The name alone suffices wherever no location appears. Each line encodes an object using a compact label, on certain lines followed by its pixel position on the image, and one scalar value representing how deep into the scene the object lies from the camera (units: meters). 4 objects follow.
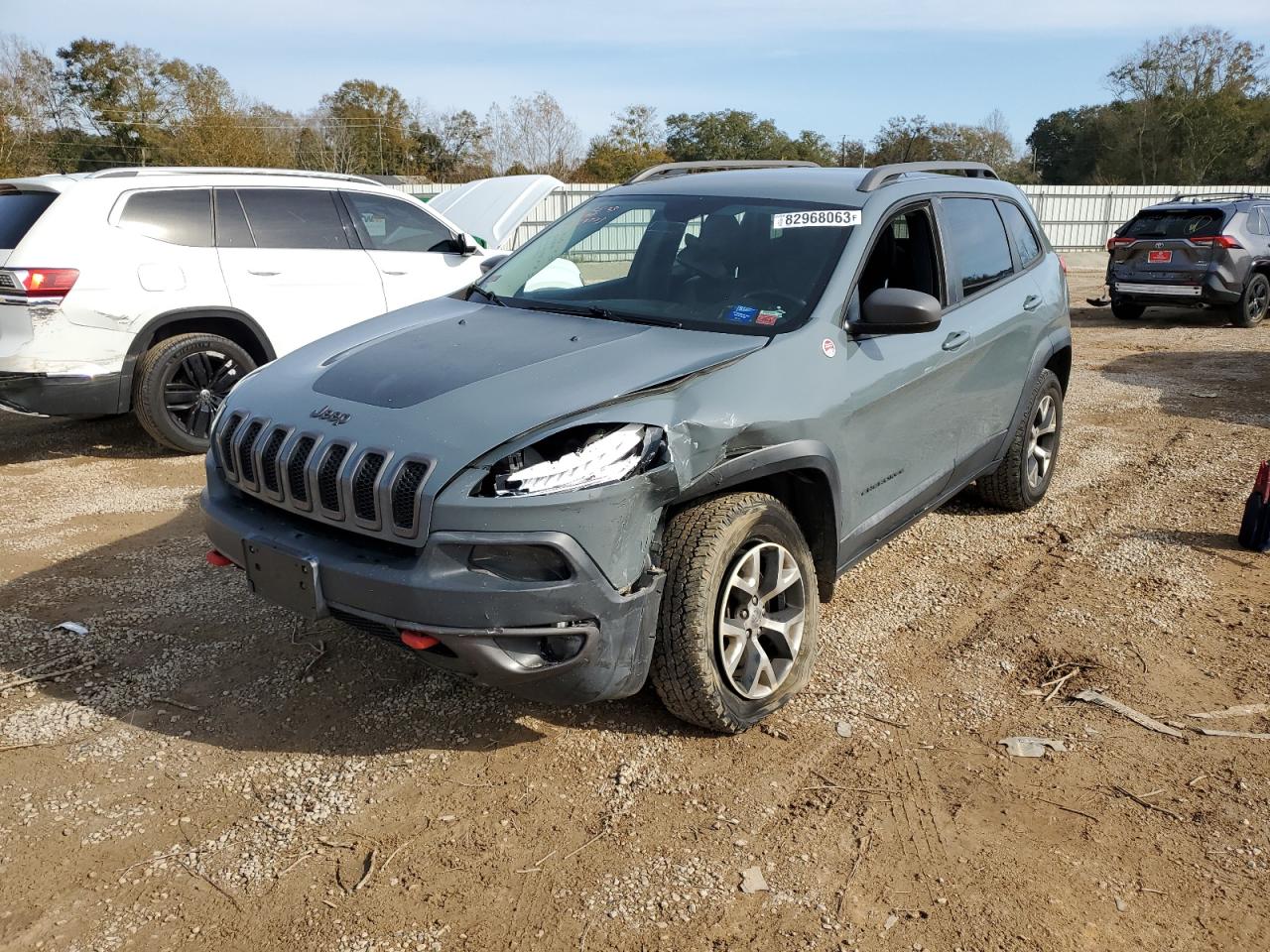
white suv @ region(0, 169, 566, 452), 6.00
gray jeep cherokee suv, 2.67
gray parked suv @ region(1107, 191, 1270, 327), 12.87
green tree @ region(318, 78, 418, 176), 54.22
